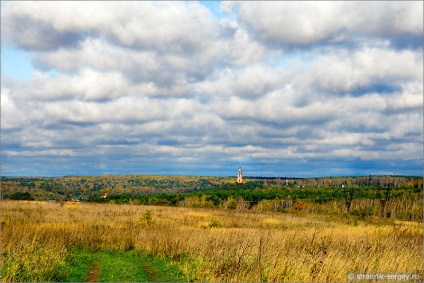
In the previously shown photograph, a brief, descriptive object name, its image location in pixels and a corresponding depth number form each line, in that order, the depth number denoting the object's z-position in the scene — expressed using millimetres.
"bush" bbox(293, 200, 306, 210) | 89625
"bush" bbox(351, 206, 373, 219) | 64369
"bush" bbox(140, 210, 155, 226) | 28908
